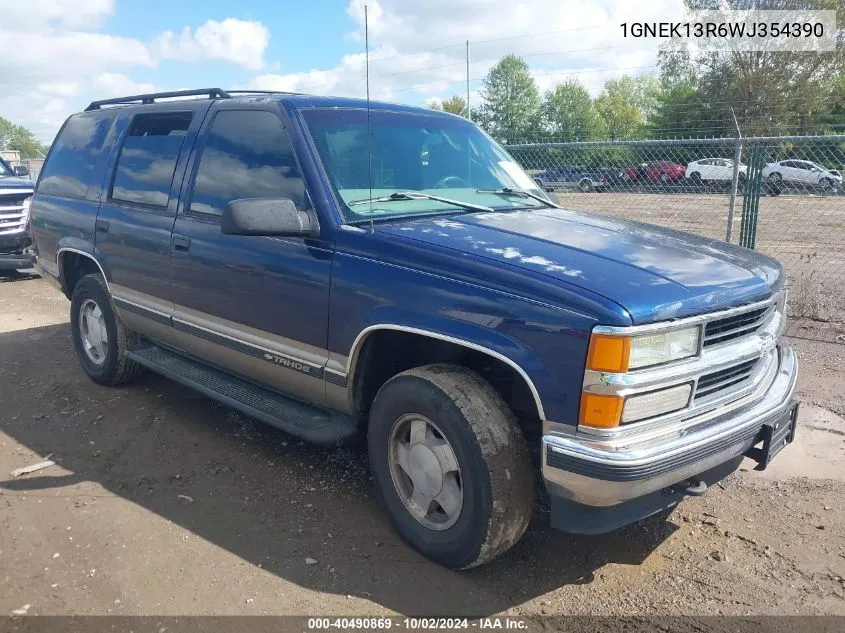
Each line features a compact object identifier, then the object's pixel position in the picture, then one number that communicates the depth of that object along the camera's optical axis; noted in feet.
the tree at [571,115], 132.77
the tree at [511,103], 128.88
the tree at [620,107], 133.99
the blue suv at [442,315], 8.48
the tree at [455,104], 168.55
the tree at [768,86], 109.40
